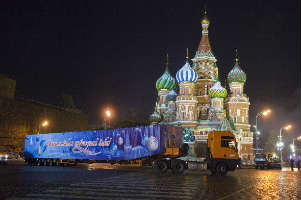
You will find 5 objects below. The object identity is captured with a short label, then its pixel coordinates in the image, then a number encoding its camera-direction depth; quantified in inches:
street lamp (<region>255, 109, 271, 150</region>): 1321.4
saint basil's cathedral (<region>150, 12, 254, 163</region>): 2326.2
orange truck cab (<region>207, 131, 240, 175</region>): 928.3
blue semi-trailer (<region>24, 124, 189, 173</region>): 994.7
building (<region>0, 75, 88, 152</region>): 2554.1
